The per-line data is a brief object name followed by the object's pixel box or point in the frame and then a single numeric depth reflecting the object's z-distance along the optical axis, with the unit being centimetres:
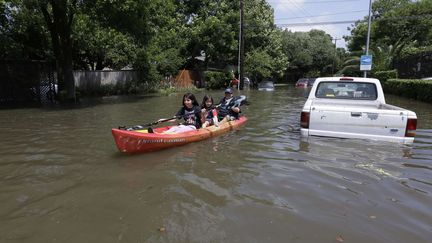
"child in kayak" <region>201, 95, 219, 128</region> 997
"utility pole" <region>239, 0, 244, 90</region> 3425
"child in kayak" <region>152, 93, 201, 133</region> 929
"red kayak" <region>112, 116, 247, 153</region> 749
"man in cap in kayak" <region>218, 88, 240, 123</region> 1138
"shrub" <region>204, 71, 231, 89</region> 3825
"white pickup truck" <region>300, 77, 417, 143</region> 710
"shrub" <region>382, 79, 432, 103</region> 1949
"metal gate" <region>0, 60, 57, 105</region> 1961
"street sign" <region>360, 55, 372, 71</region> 2714
